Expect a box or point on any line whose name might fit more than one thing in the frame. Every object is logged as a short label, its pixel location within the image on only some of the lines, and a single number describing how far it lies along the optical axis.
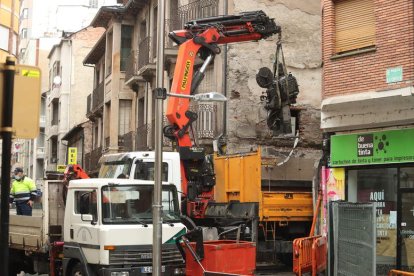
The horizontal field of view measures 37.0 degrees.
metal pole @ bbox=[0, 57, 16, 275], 4.46
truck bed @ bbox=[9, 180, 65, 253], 12.54
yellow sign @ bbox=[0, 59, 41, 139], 4.60
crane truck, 13.80
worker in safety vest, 15.60
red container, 9.91
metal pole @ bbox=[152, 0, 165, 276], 9.54
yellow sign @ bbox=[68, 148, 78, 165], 32.09
